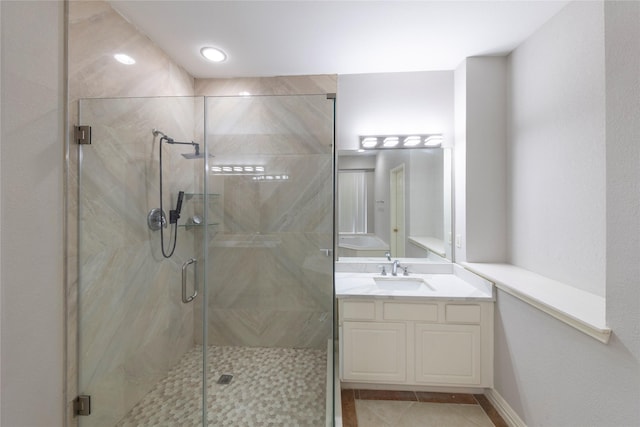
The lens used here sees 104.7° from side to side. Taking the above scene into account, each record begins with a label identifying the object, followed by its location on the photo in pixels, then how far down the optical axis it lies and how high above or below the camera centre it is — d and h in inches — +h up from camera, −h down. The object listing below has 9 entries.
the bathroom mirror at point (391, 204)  87.0 +3.9
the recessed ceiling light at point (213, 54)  73.2 +49.3
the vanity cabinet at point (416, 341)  66.0 -34.3
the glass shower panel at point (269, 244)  64.4 -7.9
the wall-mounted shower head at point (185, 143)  66.9 +20.1
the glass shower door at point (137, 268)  54.6 -13.2
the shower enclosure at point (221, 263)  60.2 -12.7
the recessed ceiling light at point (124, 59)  59.1 +38.7
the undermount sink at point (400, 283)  80.8 -22.5
